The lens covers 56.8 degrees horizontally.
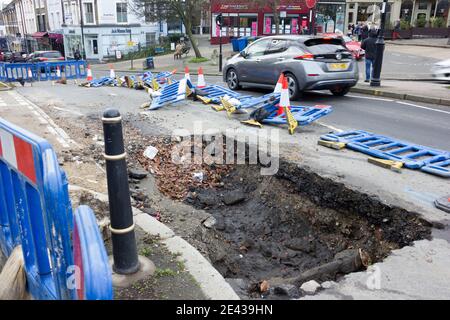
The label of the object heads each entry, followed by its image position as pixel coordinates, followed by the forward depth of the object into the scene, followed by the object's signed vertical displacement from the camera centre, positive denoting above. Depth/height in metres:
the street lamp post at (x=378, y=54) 13.12 -0.90
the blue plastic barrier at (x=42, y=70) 18.99 -2.07
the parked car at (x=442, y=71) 15.22 -1.61
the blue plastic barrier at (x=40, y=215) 2.29 -1.11
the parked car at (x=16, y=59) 31.26 -2.47
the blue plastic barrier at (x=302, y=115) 8.27 -1.75
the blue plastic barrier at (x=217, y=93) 10.68 -1.74
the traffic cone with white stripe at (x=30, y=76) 19.57 -2.25
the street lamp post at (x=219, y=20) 21.25 +0.27
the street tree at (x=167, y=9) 32.81 +1.41
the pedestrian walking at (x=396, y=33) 42.00 -0.75
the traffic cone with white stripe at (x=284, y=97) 8.18 -1.38
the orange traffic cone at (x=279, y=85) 8.23 -1.16
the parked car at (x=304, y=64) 11.05 -1.01
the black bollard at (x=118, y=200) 2.98 -1.27
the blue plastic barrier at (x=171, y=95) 10.64 -1.73
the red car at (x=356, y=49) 24.91 -1.38
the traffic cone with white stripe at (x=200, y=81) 12.21 -1.56
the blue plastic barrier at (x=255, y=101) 8.88 -1.65
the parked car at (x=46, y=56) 26.45 -1.94
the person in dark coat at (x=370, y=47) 14.14 -0.72
